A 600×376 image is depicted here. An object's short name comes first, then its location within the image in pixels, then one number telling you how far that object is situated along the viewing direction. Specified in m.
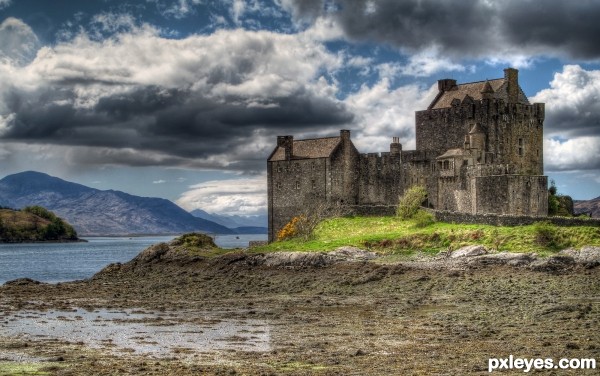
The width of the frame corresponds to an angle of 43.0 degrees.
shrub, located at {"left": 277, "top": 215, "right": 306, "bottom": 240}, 66.25
